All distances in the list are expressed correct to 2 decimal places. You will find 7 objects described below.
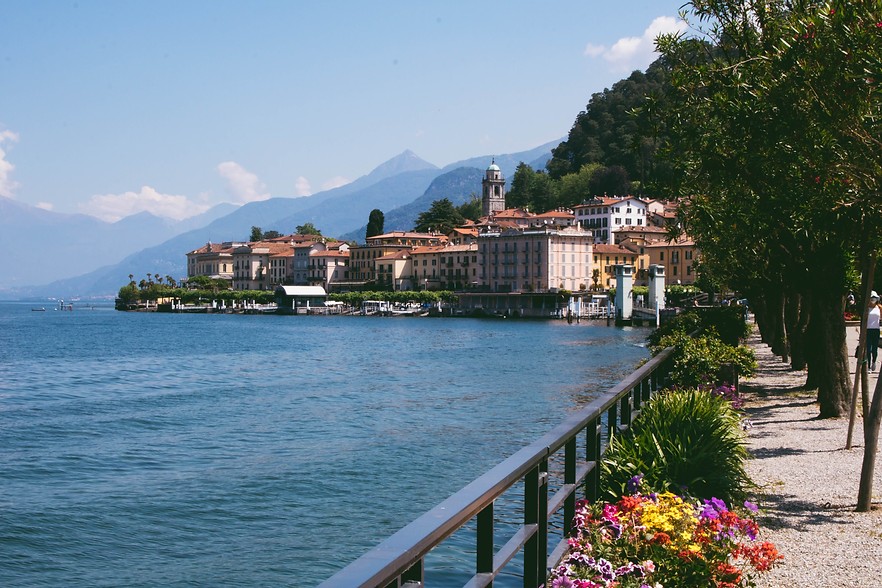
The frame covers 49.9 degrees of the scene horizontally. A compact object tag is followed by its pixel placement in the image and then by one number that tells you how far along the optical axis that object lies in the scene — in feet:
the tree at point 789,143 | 36.91
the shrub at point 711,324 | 93.15
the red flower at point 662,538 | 20.01
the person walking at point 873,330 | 80.12
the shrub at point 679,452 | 28.04
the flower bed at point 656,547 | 19.21
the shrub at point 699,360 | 59.77
